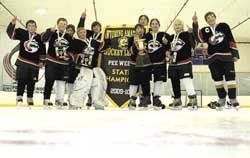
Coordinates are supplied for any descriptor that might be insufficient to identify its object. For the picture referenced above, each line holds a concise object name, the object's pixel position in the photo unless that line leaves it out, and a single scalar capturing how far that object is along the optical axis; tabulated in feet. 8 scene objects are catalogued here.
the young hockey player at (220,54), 10.98
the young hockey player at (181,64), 11.50
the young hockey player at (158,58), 11.73
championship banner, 14.12
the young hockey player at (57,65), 11.91
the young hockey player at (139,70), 11.71
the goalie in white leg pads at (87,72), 11.86
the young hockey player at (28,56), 12.07
